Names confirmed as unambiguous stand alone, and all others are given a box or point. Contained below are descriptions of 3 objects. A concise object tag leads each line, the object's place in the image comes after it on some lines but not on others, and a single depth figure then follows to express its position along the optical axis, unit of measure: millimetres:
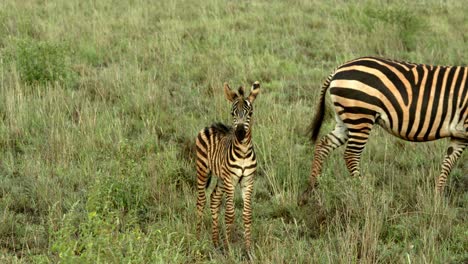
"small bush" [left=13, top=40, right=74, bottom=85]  18359
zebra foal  10117
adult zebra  13109
